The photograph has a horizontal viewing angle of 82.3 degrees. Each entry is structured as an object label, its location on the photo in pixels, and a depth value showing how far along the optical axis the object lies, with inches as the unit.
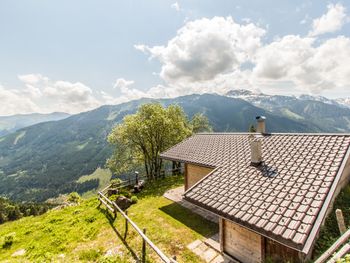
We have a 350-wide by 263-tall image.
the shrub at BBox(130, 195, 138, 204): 722.2
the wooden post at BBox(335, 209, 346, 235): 291.3
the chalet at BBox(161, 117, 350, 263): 267.7
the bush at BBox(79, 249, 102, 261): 396.8
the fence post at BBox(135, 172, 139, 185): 932.9
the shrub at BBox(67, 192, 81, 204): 1038.1
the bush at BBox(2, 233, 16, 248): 531.4
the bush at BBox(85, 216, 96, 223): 590.7
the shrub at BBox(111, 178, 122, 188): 933.3
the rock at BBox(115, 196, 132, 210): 679.7
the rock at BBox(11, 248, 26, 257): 459.9
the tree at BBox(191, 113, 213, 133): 1740.9
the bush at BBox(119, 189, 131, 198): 787.4
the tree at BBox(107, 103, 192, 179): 1146.0
